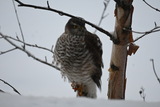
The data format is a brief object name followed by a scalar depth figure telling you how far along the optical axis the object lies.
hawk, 8.59
